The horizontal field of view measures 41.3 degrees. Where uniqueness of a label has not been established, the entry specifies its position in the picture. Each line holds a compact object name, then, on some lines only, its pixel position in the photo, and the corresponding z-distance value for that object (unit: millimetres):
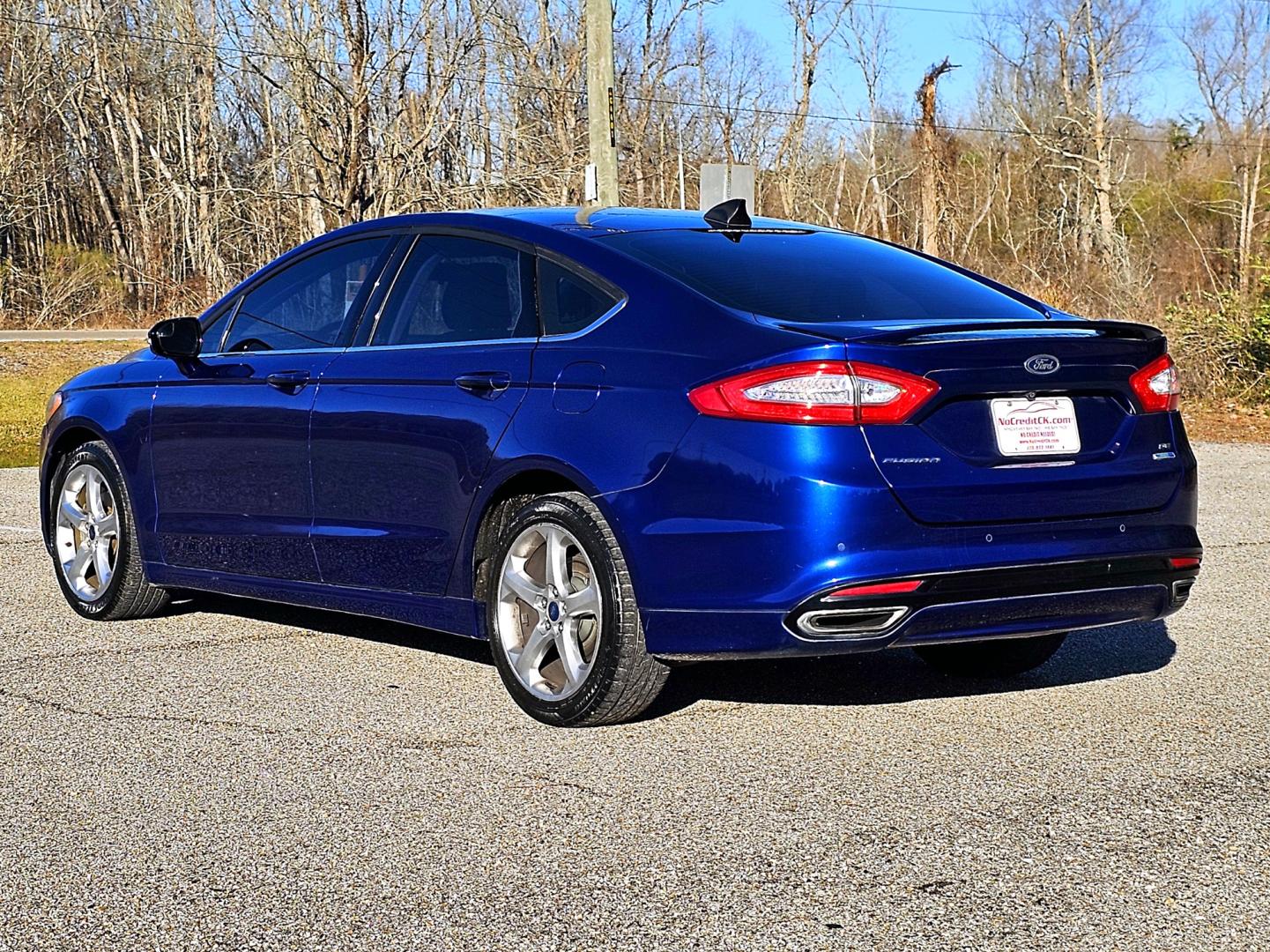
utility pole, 16516
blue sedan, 4473
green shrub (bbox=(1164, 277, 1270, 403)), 17297
